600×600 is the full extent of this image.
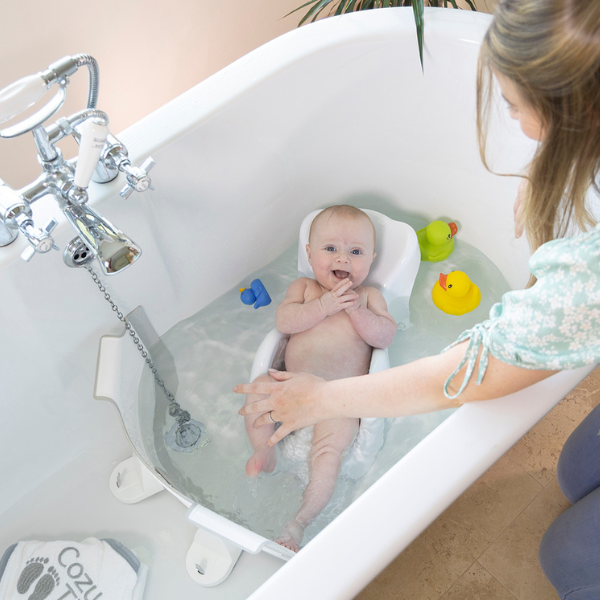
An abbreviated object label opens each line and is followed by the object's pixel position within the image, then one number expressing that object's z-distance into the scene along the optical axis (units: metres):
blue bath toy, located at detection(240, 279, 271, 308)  1.48
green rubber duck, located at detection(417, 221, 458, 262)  1.49
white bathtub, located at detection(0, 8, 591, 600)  1.14
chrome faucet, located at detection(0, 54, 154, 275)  0.81
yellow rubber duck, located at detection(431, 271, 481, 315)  1.41
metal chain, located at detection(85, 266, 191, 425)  1.13
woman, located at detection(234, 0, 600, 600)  0.55
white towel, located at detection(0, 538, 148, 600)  1.11
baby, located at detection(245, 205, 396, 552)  1.29
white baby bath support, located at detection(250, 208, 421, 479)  1.29
